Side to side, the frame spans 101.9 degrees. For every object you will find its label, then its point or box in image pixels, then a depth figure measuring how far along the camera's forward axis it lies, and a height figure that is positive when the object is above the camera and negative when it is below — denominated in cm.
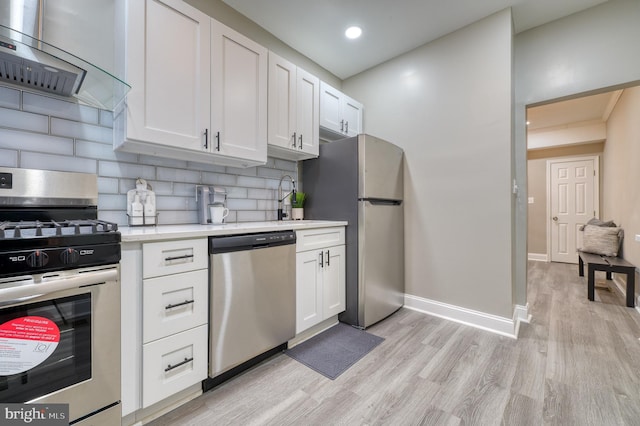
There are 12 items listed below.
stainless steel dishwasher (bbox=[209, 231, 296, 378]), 150 -54
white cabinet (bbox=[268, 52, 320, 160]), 224 +95
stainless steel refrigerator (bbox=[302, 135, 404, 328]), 237 +3
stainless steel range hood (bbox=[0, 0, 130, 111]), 109 +69
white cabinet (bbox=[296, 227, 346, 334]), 204 -53
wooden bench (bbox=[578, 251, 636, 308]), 287 -63
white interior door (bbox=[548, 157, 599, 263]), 517 +25
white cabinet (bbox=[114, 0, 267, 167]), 150 +83
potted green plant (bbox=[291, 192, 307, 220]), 269 +7
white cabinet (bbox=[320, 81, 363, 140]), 275 +112
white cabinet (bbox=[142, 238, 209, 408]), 126 -54
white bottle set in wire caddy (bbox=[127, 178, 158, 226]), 166 +5
